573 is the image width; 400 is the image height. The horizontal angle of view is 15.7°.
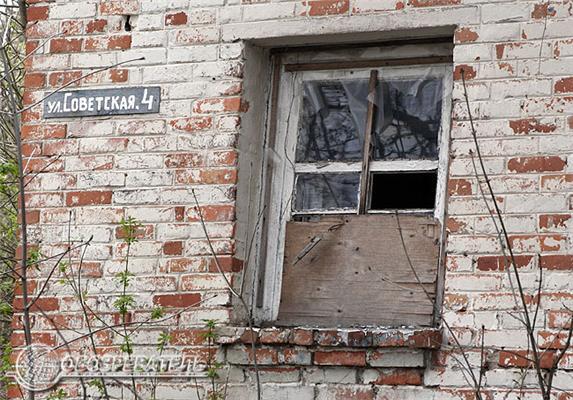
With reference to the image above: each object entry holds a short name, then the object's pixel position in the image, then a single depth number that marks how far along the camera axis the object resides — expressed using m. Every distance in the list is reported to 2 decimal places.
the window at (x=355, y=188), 8.57
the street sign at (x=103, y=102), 9.11
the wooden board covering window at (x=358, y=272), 8.48
